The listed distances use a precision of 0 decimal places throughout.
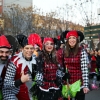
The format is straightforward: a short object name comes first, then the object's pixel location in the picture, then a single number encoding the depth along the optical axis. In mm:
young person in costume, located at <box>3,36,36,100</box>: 2174
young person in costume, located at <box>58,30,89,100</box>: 2620
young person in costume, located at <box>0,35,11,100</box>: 2150
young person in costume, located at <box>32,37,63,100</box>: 2471
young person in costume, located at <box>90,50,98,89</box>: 6015
